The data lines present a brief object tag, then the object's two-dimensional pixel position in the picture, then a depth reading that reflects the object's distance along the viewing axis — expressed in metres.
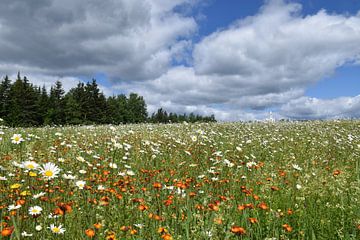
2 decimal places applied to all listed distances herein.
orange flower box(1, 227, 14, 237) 2.40
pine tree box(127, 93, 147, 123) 87.12
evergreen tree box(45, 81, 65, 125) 56.31
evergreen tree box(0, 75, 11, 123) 51.91
